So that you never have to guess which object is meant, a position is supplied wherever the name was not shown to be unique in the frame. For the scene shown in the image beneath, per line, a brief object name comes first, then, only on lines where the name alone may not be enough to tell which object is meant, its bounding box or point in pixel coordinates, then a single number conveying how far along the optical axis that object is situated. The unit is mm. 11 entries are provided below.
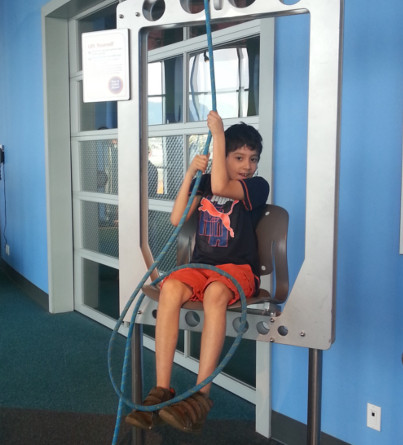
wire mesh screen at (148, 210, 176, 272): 3092
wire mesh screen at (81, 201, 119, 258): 3855
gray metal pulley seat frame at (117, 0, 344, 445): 1448
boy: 1522
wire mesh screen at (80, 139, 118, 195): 3828
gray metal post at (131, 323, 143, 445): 1801
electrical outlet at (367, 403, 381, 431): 1973
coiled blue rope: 1453
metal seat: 1752
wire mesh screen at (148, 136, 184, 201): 3064
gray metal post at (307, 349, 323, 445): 1558
